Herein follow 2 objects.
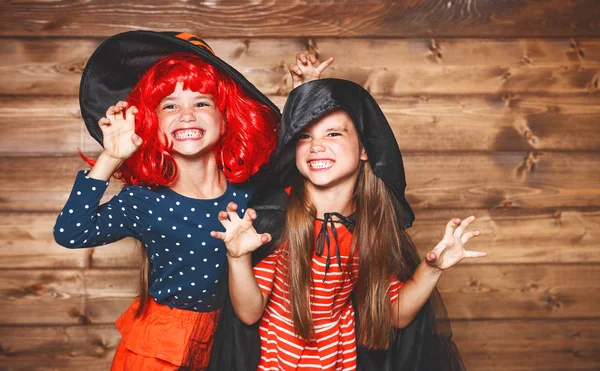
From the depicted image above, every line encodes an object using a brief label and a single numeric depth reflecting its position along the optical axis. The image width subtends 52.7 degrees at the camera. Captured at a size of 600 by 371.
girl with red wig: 1.52
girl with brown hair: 1.47
